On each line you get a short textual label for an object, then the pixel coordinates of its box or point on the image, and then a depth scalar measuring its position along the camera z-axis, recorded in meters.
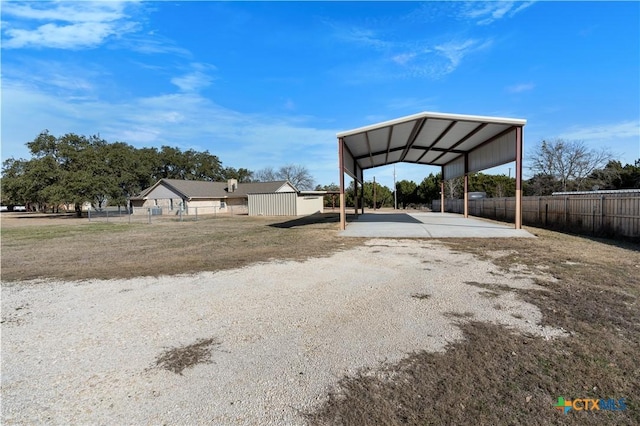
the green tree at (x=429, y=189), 44.34
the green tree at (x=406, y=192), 47.78
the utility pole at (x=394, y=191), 44.54
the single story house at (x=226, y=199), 32.19
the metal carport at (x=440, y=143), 12.77
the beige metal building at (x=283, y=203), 31.56
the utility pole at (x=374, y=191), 44.29
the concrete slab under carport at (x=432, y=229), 11.96
